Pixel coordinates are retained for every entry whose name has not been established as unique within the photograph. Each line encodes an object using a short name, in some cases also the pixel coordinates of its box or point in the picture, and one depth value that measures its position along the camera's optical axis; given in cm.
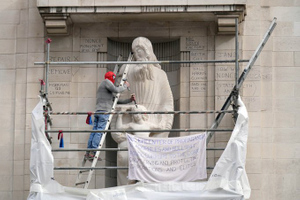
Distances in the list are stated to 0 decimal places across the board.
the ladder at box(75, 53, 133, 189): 1947
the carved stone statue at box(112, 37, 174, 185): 2052
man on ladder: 1975
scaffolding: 1862
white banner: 1856
